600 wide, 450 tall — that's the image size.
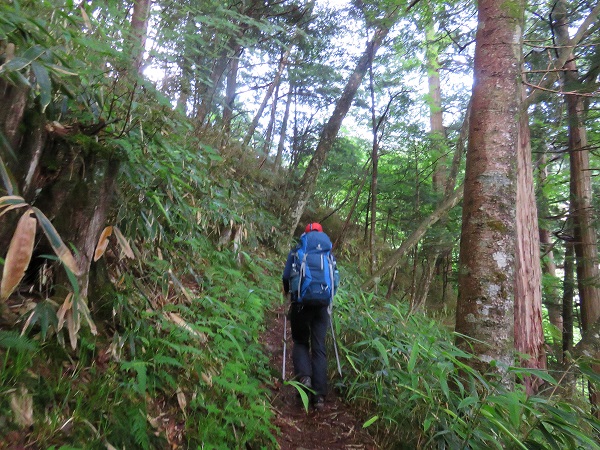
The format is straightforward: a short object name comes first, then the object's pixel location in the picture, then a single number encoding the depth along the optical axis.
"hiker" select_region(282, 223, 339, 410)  3.79
